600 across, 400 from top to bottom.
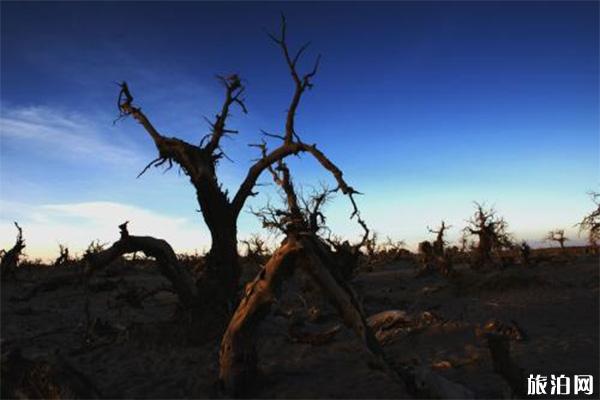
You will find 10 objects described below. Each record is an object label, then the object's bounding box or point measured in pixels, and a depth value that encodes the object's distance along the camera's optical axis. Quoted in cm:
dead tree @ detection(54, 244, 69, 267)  2555
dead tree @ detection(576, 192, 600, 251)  2418
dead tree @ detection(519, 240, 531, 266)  2202
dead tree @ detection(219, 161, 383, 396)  721
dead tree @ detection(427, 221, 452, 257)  2166
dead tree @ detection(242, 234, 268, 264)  2692
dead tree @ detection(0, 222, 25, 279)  1984
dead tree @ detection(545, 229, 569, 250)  3109
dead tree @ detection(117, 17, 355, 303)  1104
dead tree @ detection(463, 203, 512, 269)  2302
